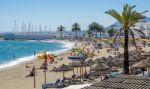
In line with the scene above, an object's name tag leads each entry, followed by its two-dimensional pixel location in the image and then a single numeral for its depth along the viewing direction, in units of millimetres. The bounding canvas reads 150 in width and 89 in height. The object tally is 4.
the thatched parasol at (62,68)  28484
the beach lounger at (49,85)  25203
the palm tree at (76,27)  166575
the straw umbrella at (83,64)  32287
